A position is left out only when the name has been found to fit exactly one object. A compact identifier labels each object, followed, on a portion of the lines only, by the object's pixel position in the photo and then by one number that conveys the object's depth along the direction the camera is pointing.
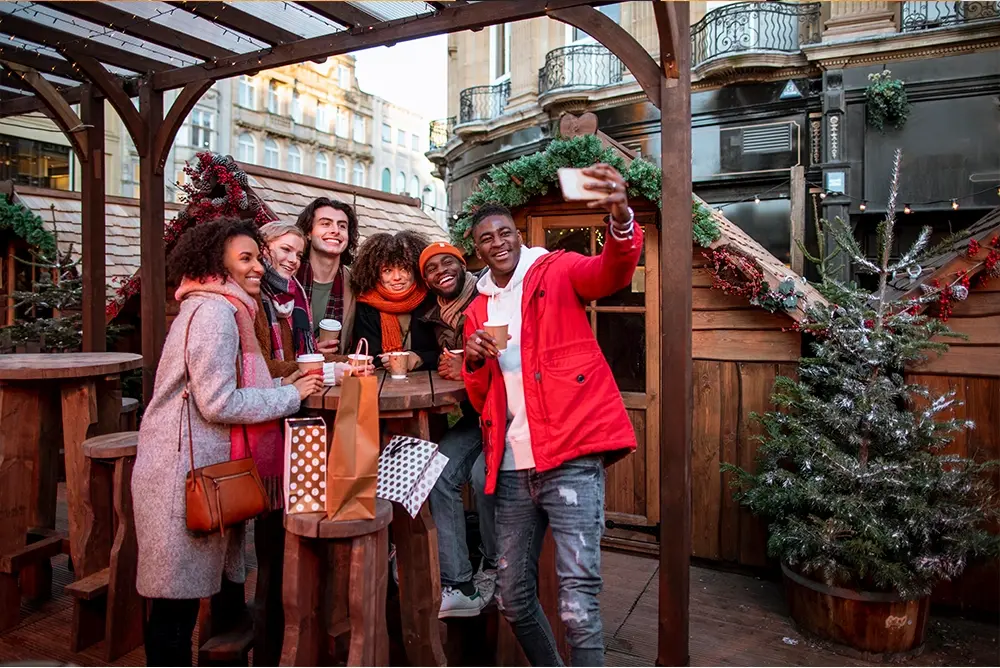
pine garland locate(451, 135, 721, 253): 4.15
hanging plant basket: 10.48
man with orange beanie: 2.91
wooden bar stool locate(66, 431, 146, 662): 3.12
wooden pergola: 3.05
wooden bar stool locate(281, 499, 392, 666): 2.22
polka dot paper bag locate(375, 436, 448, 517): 2.54
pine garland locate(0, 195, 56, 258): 7.33
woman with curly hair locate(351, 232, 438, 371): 3.21
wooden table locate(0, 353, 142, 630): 3.40
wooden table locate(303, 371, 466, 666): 2.57
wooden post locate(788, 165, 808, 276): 11.42
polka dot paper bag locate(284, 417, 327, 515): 2.29
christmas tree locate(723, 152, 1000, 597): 3.29
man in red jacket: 2.36
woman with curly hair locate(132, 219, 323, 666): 2.37
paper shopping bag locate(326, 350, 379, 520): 2.17
